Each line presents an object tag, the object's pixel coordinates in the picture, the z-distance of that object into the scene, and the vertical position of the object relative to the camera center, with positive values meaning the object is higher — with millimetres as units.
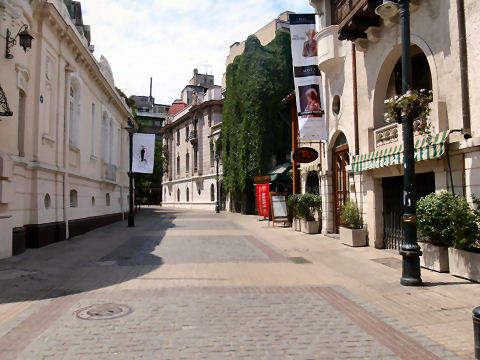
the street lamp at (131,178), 21000 +1483
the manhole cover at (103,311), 5402 -1553
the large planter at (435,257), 8117 -1238
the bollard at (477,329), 3600 -1219
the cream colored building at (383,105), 8250 +2625
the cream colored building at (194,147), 47094 +7681
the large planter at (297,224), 17703 -1073
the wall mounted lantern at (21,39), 10109 +4392
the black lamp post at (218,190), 39562 +1354
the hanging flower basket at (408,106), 7215 +1773
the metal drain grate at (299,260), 9961 -1550
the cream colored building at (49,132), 10258 +2548
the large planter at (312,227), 16578 -1108
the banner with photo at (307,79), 15328 +4954
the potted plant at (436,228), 7758 -589
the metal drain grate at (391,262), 9159 -1544
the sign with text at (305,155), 16359 +1964
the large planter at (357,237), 12234 -1160
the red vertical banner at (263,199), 22891 +165
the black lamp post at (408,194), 7086 +98
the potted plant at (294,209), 17398 -357
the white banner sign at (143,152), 20588 +2781
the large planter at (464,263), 7227 -1252
